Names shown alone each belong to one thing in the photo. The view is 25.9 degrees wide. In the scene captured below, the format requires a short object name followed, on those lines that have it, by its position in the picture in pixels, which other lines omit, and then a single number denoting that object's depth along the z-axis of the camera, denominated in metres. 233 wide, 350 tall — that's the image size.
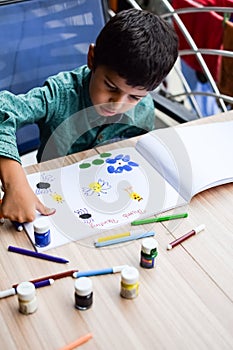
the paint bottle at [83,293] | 0.73
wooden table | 0.71
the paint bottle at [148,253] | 0.81
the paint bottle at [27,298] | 0.72
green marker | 0.91
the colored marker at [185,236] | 0.87
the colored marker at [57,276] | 0.79
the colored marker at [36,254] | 0.83
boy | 0.95
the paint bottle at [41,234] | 0.83
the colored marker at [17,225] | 0.88
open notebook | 0.91
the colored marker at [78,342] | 0.68
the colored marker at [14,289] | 0.76
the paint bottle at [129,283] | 0.76
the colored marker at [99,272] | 0.80
